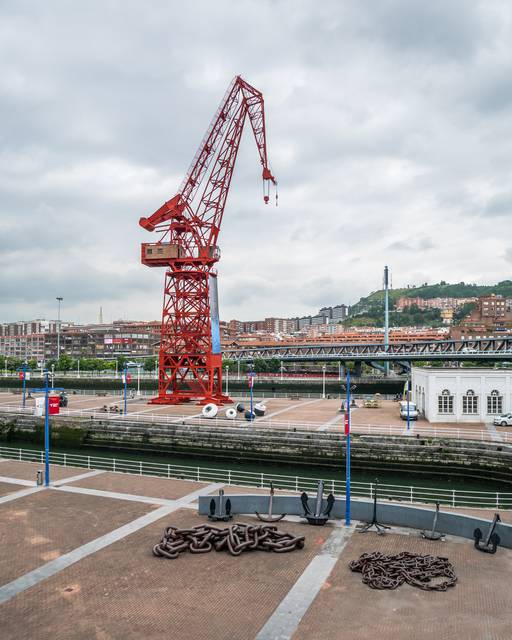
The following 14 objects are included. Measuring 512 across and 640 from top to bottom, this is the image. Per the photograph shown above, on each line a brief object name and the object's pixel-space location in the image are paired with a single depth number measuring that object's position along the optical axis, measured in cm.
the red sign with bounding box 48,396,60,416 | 2414
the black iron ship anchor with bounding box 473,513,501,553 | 1480
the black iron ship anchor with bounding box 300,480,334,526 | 1744
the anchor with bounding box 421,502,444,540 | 1598
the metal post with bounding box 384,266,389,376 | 9715
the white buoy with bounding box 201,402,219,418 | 4519
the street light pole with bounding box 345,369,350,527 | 1739
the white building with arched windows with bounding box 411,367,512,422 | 4016
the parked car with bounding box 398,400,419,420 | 4134
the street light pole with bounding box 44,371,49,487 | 2316
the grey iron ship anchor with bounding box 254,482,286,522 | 1797
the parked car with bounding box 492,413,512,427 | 3847
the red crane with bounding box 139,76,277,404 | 5569
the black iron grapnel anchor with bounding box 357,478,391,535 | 1670
